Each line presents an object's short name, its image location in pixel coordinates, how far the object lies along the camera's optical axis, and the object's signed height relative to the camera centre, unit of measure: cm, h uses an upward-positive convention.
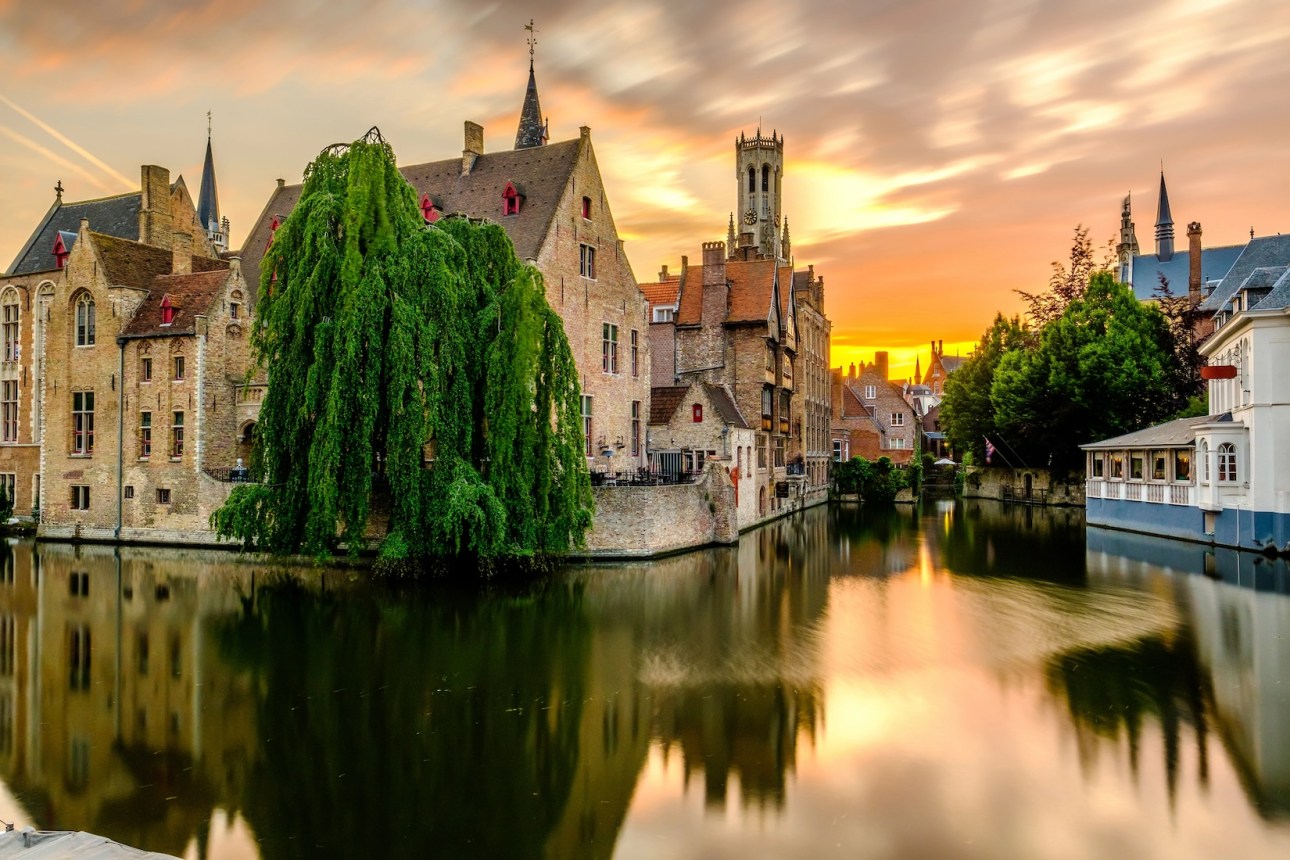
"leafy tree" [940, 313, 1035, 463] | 5455 +411
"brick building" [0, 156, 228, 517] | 3192 +540
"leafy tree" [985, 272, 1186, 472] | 4141 +374
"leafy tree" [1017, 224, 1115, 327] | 5266 +1024
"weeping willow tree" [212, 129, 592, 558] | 1948 +160
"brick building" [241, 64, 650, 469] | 2811 +685
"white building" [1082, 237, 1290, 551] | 2538 -2
